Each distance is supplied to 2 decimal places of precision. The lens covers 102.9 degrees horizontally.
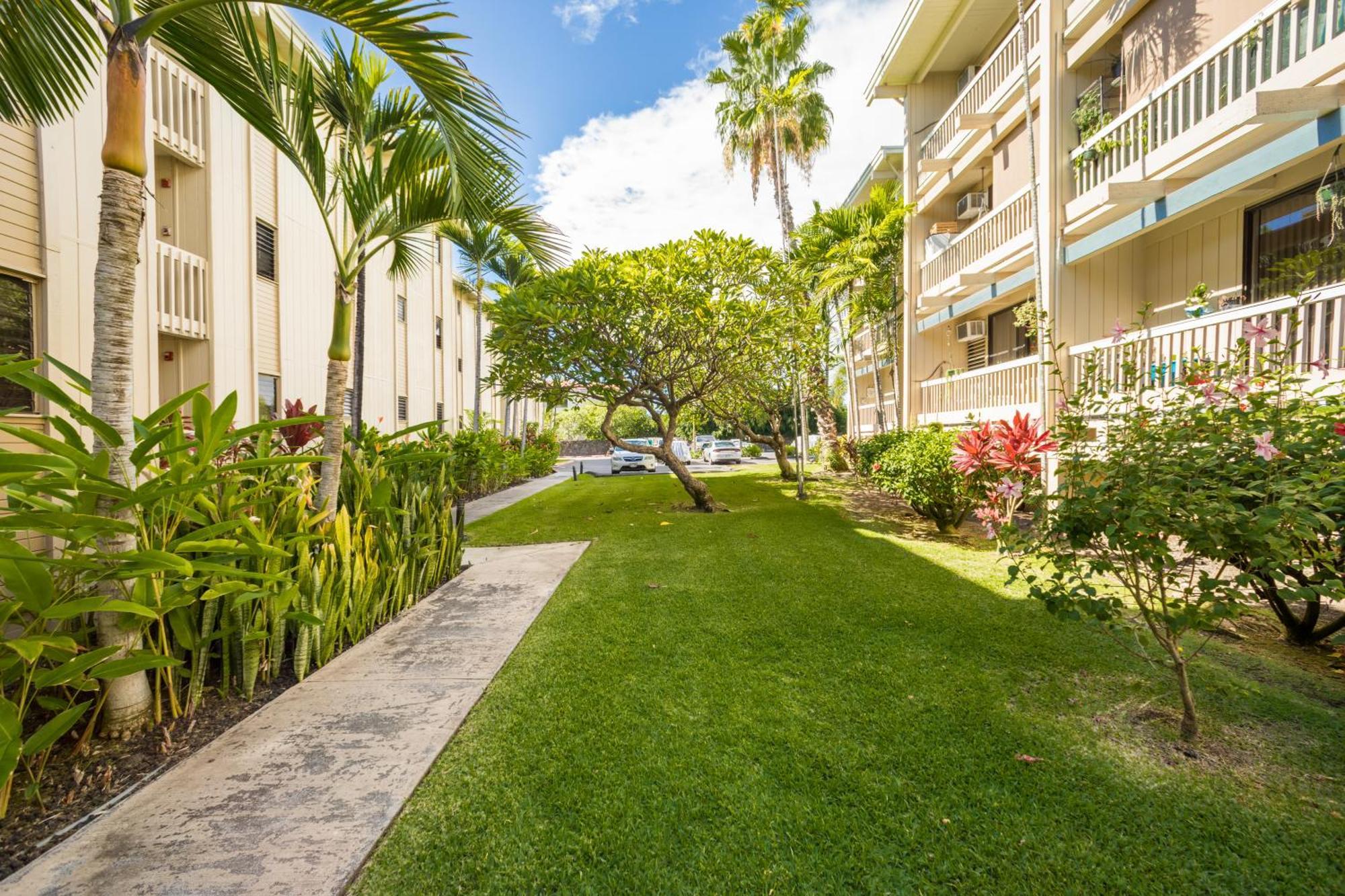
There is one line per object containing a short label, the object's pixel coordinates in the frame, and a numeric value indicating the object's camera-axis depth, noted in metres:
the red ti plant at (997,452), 5.38
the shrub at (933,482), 7.46
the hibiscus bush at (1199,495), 2.14
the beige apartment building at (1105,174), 5.25
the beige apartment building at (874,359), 15.60
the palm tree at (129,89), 2.43
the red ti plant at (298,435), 5.75
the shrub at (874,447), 10.26
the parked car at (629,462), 21.36
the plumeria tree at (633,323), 7.93
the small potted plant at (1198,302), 5.11
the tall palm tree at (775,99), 14.77
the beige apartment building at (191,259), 5.39
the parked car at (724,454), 28.39
